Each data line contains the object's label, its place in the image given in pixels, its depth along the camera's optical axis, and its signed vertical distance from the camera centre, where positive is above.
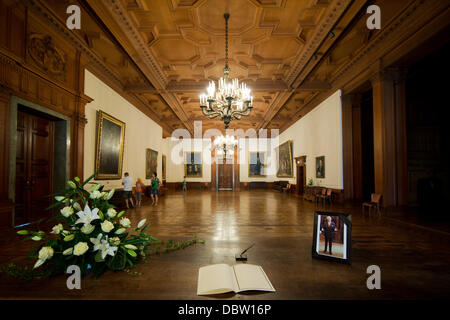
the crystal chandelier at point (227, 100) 5.97 +1.79
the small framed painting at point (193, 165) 18.84 +0.20
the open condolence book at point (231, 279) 1.06 -0.55
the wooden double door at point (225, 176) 18.84 -0.70
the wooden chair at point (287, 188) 14.20 -1.27
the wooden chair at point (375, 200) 6.19 -0.90
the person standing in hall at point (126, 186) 7.98 -0.63
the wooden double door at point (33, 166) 4.90 +0.04
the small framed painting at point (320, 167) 9.81 +0.01
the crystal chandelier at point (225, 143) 12.65 +1.35
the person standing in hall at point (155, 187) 9.61 -0.80
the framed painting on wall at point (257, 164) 18.98 +0.27
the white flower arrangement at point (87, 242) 1.22 -0.40
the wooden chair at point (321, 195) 8.96 -1.07
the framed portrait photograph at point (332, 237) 1.41 -0.44
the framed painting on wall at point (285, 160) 14.45 +0.46
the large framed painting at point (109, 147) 7.18 +0.70
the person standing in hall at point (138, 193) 9.07 -0.99
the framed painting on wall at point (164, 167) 17.41 +0.04
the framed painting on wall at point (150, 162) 11.54 +0.29
